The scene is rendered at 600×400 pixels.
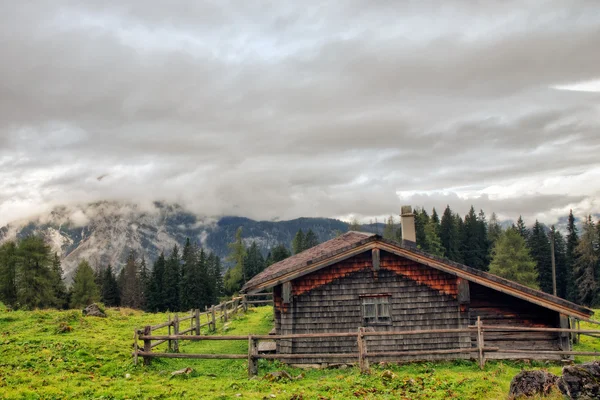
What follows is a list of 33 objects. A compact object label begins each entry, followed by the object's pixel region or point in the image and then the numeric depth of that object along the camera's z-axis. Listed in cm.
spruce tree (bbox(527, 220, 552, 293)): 6919
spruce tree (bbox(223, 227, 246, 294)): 7638
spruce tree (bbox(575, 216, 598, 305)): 5969
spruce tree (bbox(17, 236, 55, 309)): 5106
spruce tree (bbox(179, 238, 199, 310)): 7231
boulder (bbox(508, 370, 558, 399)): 1003
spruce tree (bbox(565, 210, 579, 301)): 6550
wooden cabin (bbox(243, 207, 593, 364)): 1736
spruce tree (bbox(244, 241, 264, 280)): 7950
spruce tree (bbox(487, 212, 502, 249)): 8692
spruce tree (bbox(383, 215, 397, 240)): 10188
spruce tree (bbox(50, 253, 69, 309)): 6269
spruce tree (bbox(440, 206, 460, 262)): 8056
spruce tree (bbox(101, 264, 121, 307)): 7918
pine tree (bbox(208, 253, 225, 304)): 7681
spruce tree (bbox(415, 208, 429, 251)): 7512
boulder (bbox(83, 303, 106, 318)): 2963
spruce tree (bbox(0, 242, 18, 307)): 5428
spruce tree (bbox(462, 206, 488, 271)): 8125
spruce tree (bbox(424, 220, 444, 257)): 7462
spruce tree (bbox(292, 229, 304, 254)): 8888
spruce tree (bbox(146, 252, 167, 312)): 7369
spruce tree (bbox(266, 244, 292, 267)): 8484
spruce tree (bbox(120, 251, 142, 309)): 8212
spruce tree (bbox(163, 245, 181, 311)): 7394
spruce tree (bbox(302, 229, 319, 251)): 9210
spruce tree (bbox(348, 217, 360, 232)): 9489
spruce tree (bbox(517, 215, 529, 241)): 8511
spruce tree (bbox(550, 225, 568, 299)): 6946
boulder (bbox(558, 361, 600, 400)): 867
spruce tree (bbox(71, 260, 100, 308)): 6481
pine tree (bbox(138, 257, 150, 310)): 7952
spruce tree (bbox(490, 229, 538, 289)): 6081
